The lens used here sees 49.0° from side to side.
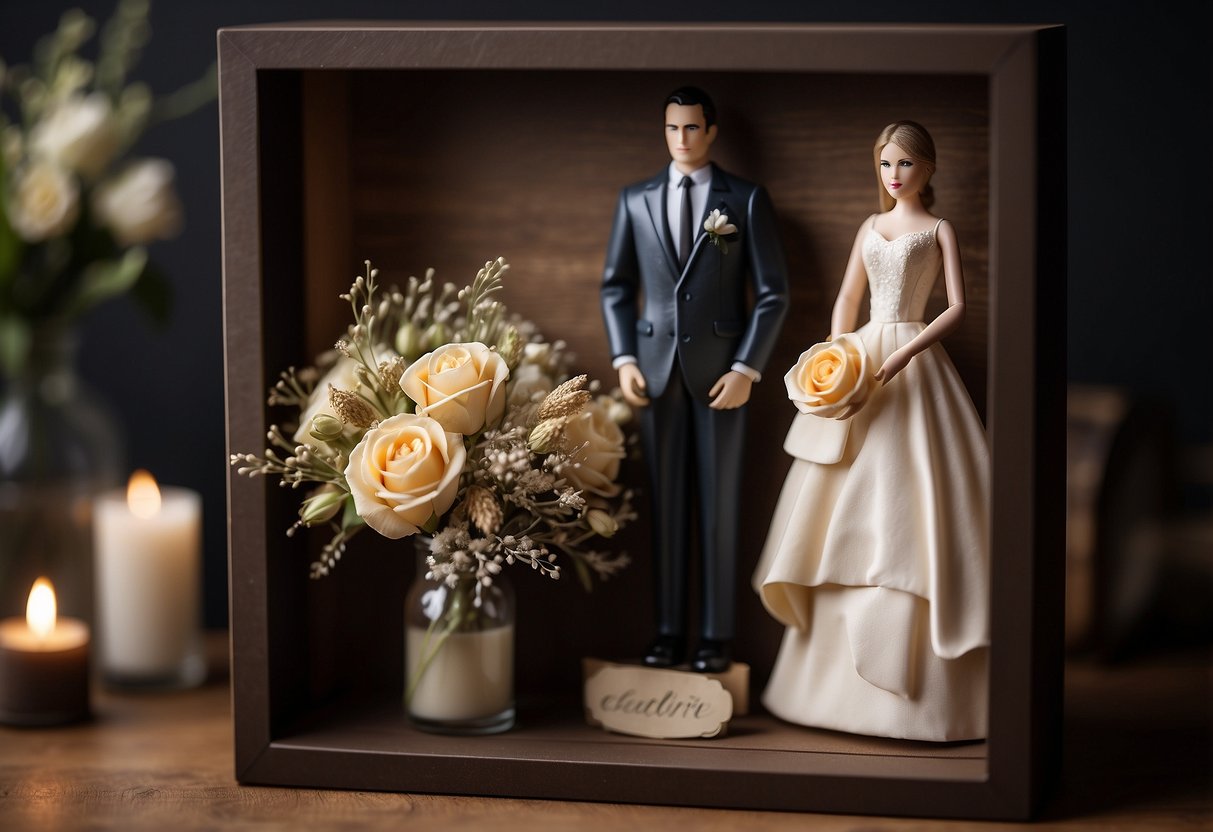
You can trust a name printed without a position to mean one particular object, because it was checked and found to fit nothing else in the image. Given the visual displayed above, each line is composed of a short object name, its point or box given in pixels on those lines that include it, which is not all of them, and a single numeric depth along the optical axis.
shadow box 0.86
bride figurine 0.92
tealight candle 1.08
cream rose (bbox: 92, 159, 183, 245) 1.24
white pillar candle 1.21
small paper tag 0.96
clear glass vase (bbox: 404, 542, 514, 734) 0.98
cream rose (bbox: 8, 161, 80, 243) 1.17
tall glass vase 1.24
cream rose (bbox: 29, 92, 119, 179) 1.21
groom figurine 0.98
